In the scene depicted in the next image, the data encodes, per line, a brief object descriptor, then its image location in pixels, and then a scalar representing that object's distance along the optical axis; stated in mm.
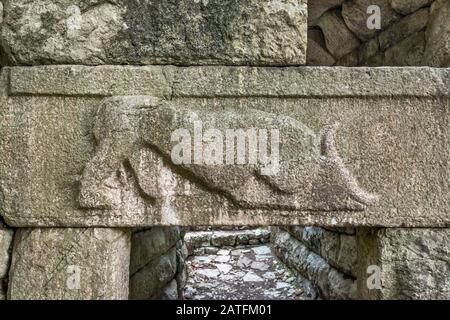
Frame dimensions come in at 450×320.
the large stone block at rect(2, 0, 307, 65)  1889
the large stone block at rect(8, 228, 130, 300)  1850
